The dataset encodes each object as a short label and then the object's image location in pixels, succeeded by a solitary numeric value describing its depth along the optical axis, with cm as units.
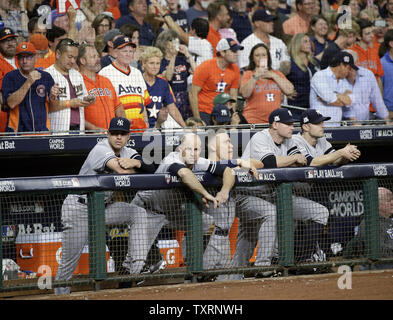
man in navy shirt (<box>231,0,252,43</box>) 2067
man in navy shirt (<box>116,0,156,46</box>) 1845
